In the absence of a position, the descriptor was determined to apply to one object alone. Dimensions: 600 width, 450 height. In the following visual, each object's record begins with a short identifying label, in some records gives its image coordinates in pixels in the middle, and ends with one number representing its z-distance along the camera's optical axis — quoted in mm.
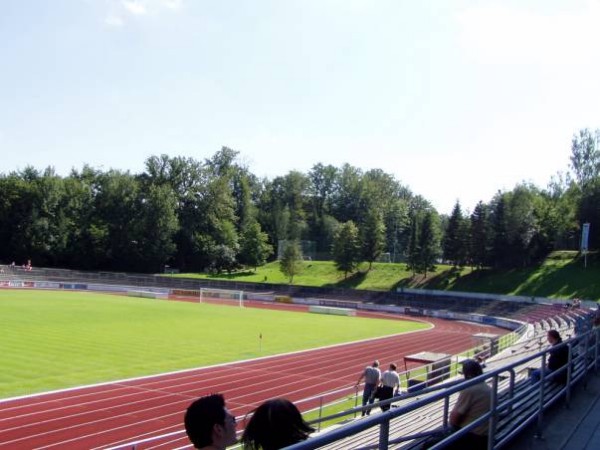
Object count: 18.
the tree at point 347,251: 80250
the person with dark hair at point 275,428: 2971
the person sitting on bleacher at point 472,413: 5785
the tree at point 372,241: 82125
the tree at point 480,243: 72625
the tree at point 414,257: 76188
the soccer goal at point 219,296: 65019
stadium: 8039
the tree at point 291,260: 80000
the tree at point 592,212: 69625
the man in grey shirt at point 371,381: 15594
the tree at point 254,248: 89562
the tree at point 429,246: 75688
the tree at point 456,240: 74625
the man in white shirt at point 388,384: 15248
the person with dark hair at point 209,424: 3010
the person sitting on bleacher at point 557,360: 9430
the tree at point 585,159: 82875
